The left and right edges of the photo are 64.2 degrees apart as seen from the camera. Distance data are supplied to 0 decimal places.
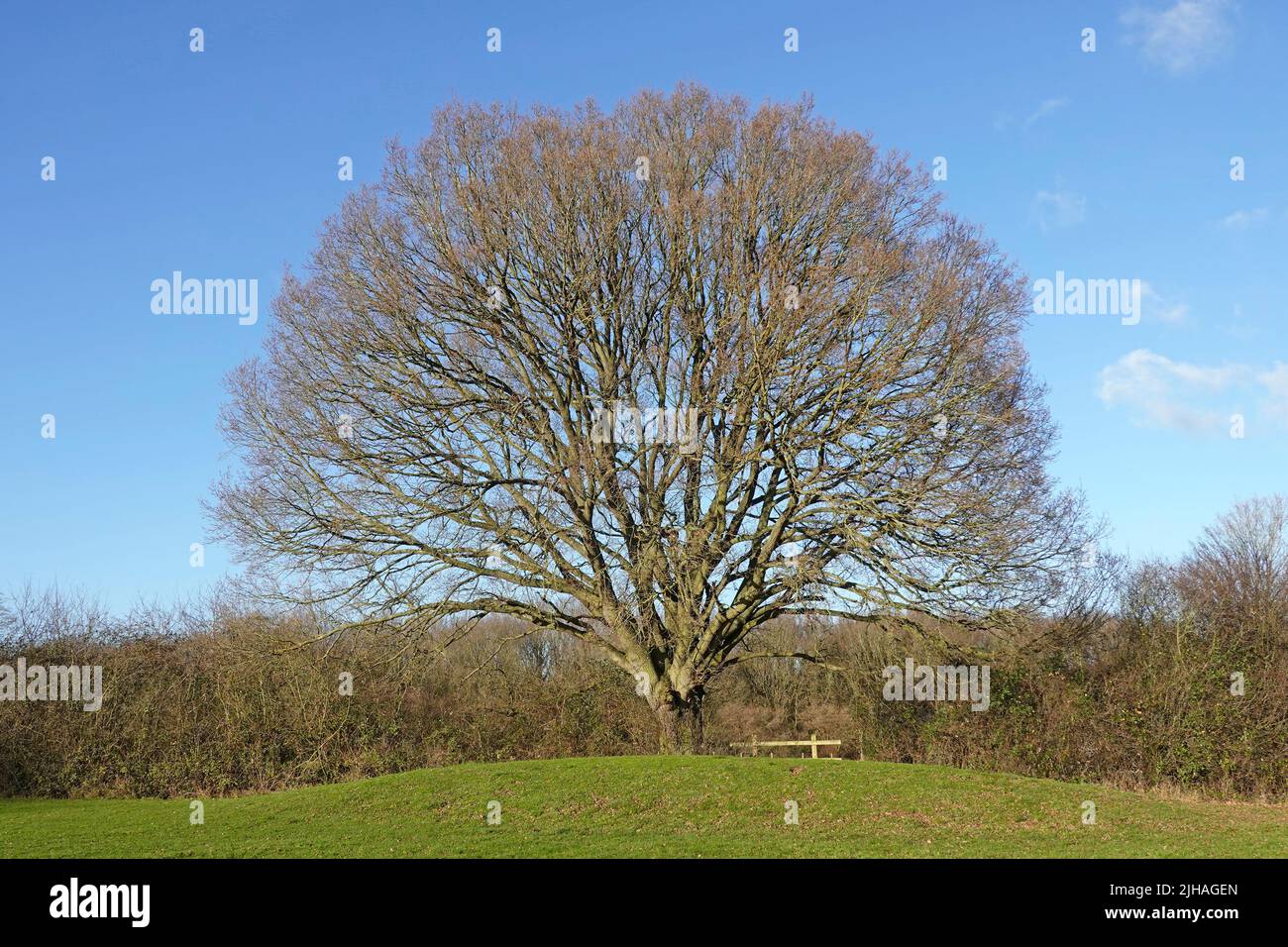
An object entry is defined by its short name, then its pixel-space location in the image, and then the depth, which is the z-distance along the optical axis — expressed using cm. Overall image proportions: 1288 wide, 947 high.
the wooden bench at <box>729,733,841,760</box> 2504
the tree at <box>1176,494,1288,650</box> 2319
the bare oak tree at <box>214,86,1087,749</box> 2033
